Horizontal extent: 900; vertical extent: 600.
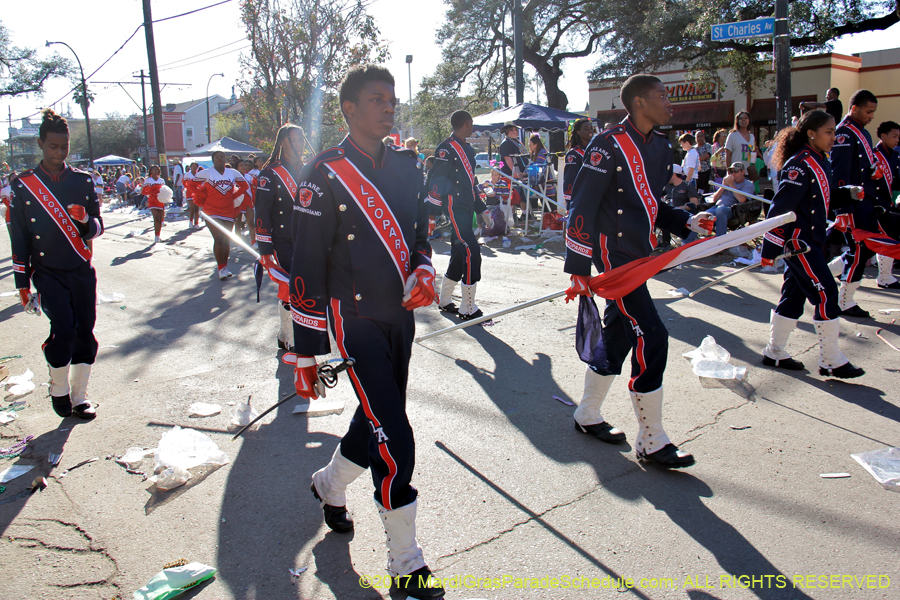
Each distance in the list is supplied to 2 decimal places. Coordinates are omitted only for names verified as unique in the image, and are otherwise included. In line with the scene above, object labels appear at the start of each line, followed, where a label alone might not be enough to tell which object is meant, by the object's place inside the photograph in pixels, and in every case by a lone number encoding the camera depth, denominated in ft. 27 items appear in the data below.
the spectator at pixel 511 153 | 48.21
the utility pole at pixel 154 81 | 75.00
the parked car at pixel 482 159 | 126.99
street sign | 33.63
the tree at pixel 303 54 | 66.49
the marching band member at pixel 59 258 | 15.35
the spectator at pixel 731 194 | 33.83
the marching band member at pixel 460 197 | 23.17
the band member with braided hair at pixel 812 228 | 16.06
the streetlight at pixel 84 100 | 119.38
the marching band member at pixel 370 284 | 8.66
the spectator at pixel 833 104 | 29.68
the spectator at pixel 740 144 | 38.55
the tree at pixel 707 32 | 61.41
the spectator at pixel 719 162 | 39.83
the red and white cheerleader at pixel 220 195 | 33.96
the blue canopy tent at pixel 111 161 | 172.03
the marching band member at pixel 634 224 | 11.87
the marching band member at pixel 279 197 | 18.17
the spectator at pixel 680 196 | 36.19
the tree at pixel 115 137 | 243.19
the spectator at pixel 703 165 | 38.47
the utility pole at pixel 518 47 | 59.47
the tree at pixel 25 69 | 149.07
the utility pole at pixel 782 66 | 34.71
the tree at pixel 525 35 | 92.94
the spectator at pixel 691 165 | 37.84
